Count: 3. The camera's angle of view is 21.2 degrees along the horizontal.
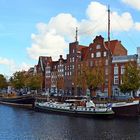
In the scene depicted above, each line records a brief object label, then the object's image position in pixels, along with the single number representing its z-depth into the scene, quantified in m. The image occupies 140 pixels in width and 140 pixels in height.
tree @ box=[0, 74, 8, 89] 186.75
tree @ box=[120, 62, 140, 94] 87.75
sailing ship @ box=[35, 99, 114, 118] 74.90
